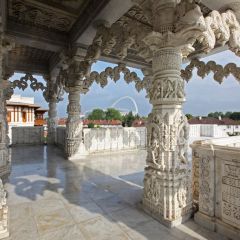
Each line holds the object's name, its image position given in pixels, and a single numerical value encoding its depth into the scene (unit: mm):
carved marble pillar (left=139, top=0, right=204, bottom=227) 2881
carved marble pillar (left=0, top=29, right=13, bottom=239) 4984
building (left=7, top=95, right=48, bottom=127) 22875
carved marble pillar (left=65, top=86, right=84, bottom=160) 7711
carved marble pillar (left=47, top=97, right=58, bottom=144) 12570
